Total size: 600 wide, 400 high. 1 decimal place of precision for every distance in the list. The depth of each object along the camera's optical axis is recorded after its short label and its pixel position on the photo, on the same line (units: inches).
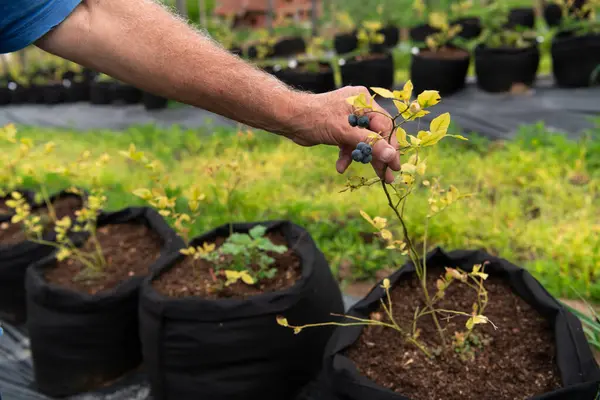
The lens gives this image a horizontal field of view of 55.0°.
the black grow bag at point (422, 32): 240.7
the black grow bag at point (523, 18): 225.3
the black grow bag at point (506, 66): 155.3
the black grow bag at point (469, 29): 219.0
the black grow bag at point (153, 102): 213.6
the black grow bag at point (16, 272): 94.7
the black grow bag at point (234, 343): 63.9
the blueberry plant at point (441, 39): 174.7
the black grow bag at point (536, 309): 47.3
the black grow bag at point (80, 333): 76.1
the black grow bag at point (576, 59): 151.0
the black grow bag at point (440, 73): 163.2
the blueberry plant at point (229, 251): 67.2
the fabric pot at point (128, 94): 232.2
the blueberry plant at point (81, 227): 81.2
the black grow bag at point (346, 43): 240.7
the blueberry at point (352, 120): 40.9
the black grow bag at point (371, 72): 173.5
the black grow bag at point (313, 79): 179.9
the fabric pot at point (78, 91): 270.1
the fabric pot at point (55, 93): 276.5
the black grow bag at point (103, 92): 237.5
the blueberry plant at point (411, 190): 39.4
